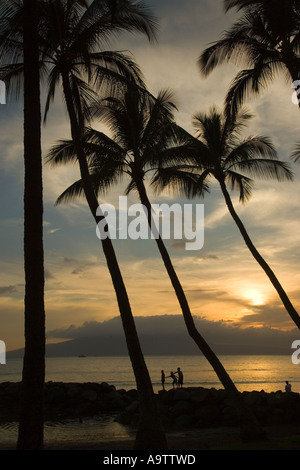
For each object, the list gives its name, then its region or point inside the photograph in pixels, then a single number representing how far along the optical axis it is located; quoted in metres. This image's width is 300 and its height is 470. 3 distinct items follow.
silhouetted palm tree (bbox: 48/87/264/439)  18.81
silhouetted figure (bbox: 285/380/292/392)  27.67
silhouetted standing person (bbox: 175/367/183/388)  35.44
